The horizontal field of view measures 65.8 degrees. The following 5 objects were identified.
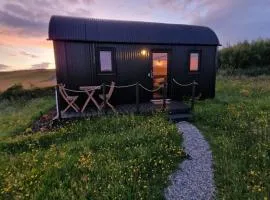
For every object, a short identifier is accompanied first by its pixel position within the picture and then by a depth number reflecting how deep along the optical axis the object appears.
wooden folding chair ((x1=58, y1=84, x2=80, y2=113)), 8.25
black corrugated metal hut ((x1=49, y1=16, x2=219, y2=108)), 8.81
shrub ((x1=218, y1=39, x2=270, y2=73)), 24.21
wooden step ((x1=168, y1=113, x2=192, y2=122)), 8.05
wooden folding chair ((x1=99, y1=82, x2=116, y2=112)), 8.58
